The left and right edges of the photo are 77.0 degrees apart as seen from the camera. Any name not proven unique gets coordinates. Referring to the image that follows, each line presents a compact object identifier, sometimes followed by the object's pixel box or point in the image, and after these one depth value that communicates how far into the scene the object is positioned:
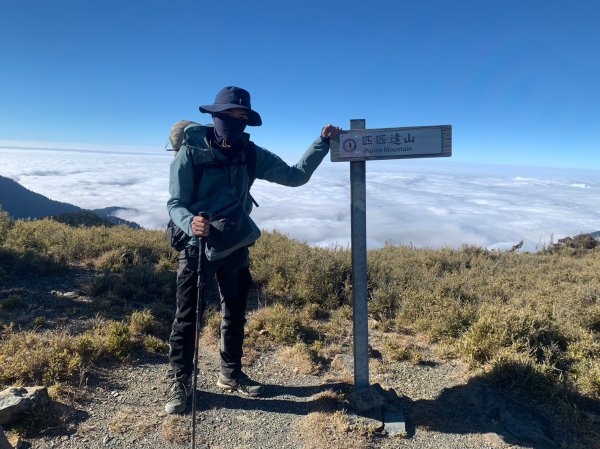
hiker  2.80
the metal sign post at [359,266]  3.00
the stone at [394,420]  2.91
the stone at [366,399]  3.12
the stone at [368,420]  2.92
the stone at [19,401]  2.67
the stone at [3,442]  2.06
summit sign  2.85
